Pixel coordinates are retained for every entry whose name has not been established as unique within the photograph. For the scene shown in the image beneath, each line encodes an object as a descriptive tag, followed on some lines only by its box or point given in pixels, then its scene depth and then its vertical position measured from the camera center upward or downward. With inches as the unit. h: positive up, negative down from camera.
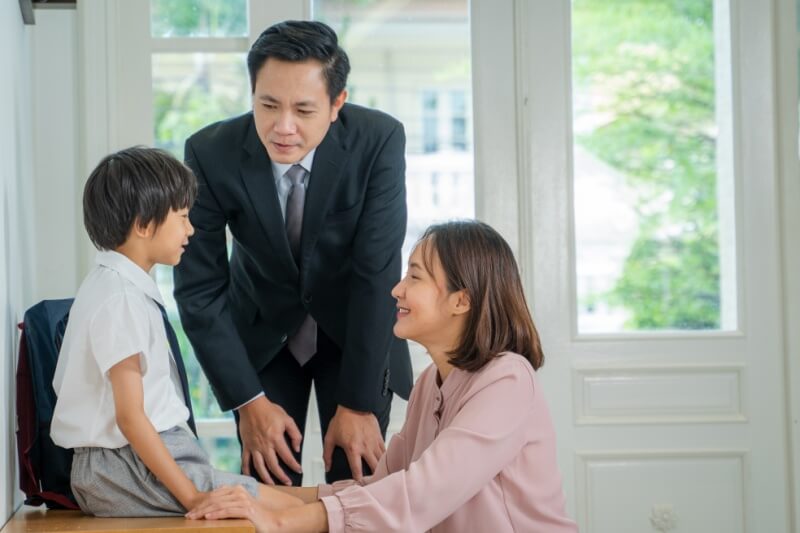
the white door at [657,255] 196.6 +0.8
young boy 137.6 -5.6
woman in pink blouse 137.9 -9.9
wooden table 133.9 -14.7
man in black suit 155.4 +1.3
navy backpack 145.0 -8.9
